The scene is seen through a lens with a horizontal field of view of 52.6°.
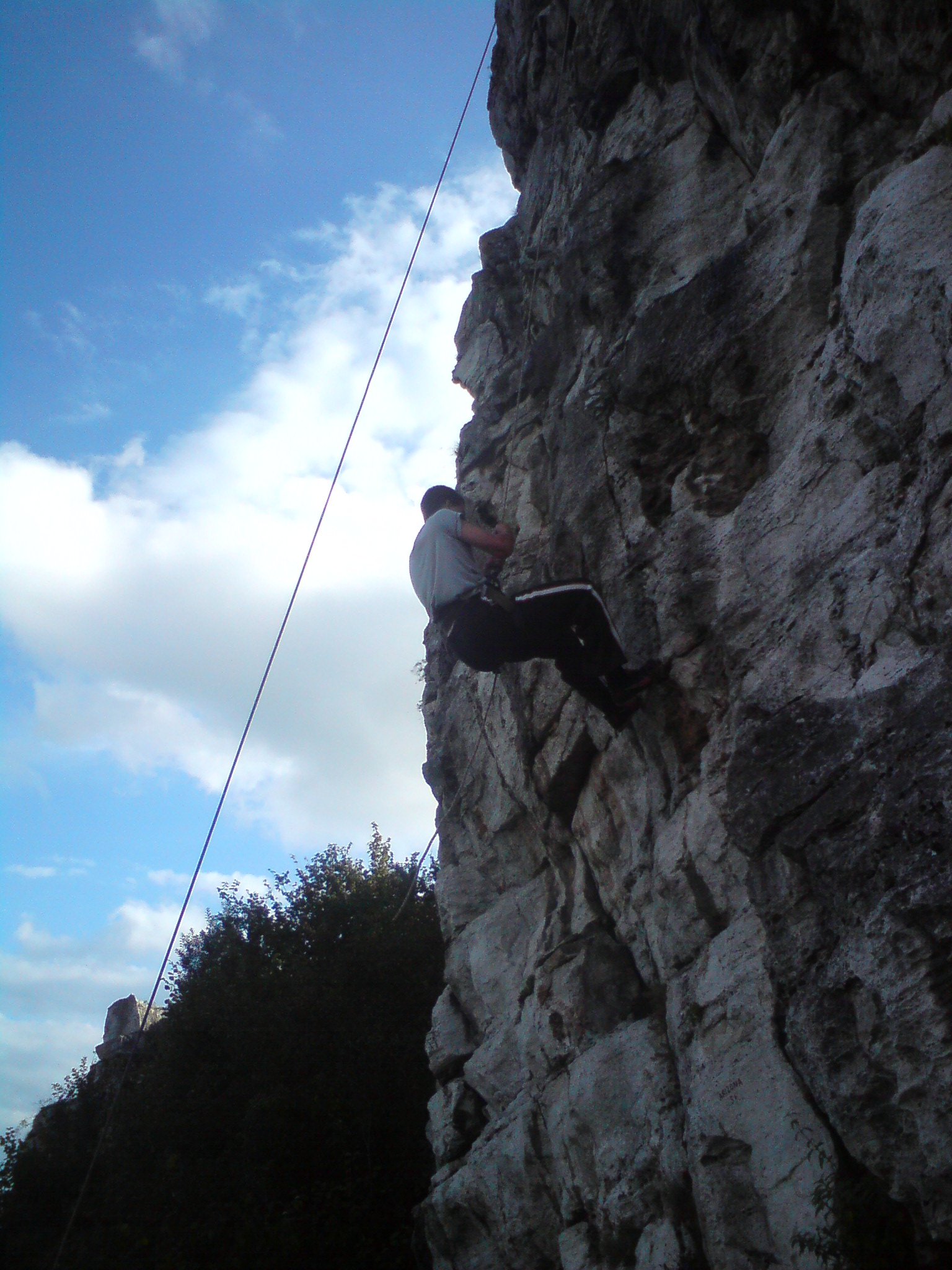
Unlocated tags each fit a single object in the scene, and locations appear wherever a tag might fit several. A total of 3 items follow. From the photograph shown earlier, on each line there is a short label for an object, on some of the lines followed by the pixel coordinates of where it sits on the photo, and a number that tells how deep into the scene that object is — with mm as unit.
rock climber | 6797
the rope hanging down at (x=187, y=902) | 8648
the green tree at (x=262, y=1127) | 11555
